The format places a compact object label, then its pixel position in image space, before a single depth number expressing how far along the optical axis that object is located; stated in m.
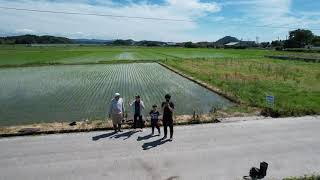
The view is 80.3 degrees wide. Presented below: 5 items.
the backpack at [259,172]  4.16
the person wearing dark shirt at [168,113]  5.60
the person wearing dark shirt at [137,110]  6.25
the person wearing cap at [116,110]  6.10
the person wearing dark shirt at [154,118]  5.91
